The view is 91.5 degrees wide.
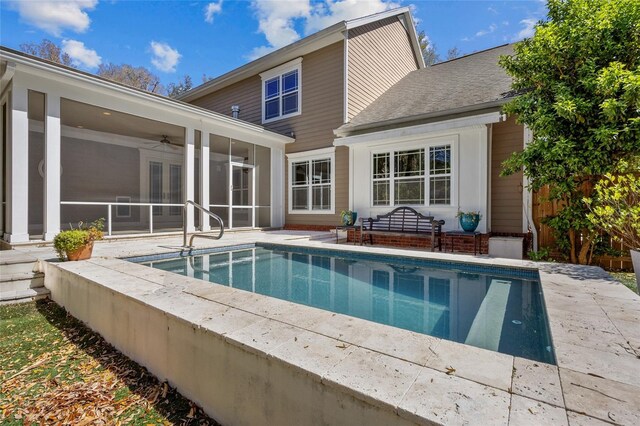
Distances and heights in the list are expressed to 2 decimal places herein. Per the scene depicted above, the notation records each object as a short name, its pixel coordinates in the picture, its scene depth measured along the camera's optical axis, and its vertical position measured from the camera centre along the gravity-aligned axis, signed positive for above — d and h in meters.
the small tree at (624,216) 3.67 -0.05
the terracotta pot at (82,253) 4.43 -0.61
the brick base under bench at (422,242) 6.84 -0.72
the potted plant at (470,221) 6.91 -0.20
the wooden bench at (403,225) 7.28 -0.35
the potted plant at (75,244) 4.33 -0.48
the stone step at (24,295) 4.12 -1.16
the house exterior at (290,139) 6.57 +2.11
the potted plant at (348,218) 8.84 -0.18
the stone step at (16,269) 4.33 -0.83
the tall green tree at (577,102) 4.71 +1.78
